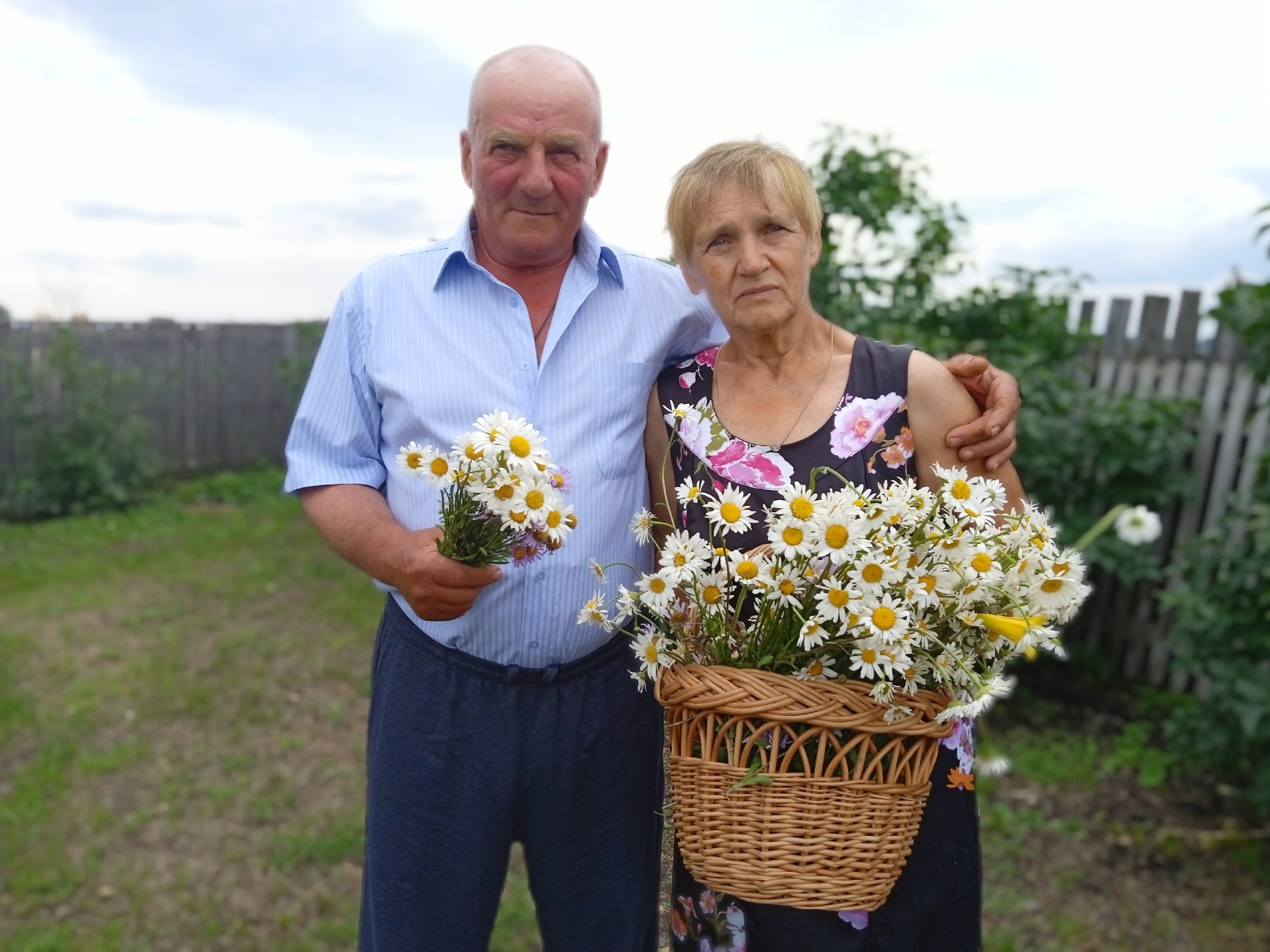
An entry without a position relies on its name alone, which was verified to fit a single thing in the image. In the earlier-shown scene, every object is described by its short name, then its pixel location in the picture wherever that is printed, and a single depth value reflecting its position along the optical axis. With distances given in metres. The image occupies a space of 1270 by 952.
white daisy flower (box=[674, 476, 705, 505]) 1.56
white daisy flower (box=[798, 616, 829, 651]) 1.39
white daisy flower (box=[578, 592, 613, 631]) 1.62
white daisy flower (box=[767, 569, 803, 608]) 1.41
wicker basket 1.42
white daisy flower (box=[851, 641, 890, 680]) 1.36
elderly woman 1.75
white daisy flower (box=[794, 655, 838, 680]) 1.46
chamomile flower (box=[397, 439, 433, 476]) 1.50
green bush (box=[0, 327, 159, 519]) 8.45
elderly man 1.87
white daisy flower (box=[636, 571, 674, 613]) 1.48
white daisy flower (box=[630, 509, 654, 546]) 1.60
